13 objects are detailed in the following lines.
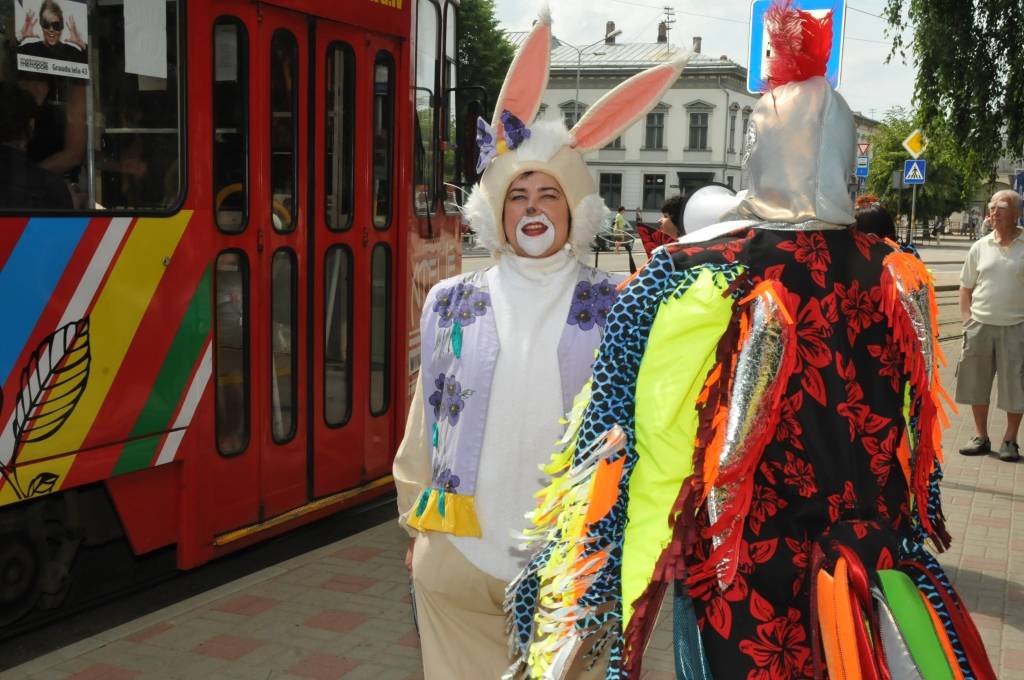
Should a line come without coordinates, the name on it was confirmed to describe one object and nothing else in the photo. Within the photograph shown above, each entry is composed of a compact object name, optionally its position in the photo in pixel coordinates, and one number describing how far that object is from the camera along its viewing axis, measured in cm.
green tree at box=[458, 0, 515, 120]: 4212
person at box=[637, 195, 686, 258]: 750
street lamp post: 6269
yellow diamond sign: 1709
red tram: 431
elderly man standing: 830
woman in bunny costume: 308
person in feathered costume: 217
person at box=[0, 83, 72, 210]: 420
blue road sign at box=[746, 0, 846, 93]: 488
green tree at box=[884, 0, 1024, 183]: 1236
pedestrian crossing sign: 2134
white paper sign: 463
